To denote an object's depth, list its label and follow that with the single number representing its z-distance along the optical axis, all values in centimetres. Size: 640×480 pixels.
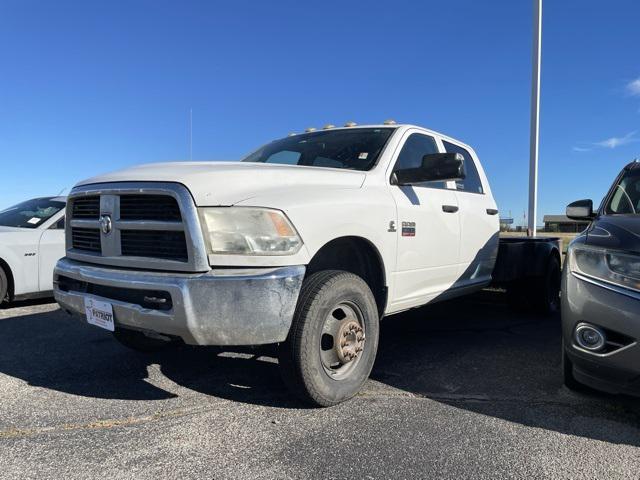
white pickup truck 294
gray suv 279
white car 678
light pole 1023
